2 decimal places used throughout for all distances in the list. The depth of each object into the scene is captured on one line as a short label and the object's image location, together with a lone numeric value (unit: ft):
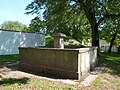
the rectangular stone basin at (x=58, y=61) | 12.70
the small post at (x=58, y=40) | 15.74
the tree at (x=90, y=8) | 24.05
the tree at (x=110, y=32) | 37.87
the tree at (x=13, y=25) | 115.87
